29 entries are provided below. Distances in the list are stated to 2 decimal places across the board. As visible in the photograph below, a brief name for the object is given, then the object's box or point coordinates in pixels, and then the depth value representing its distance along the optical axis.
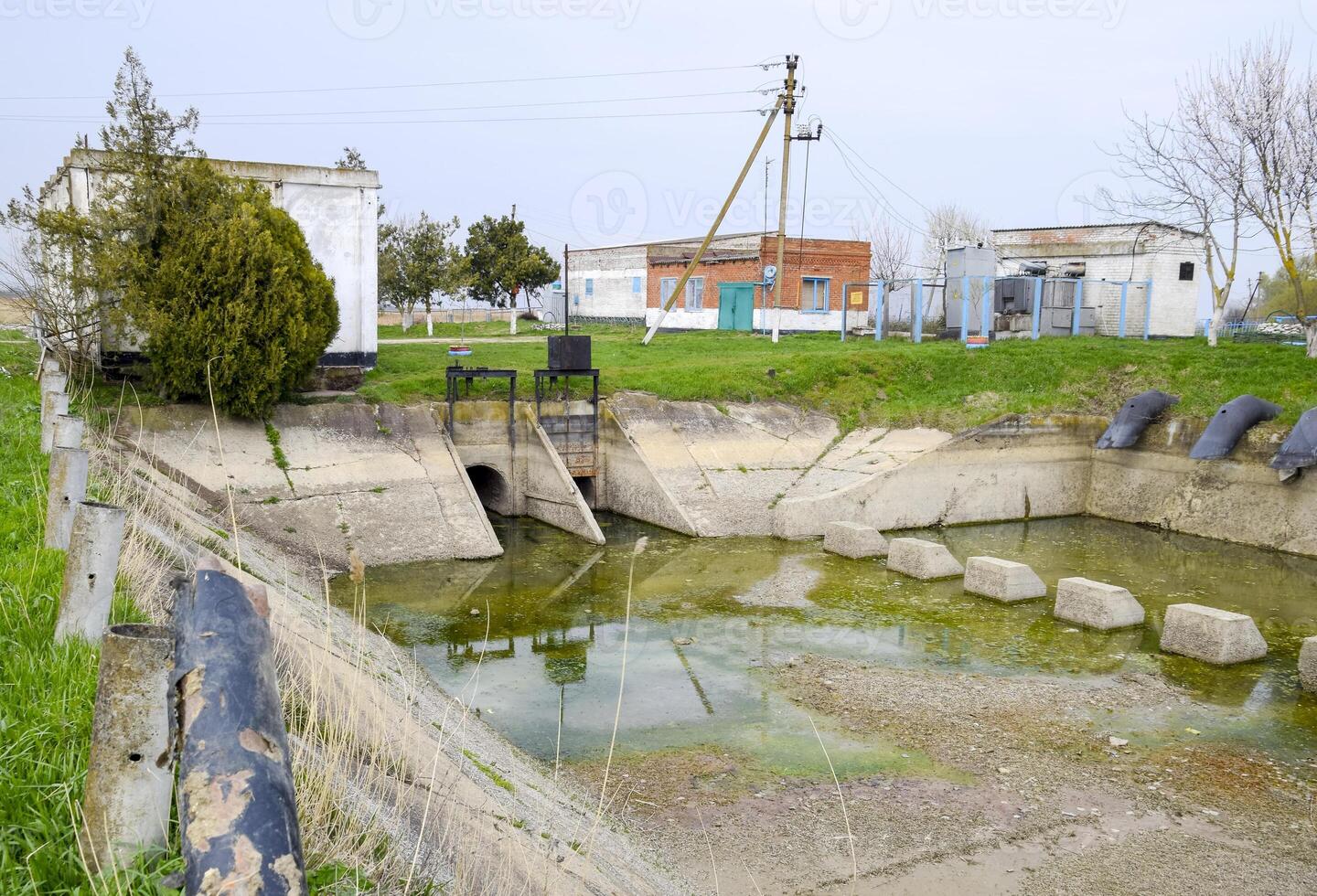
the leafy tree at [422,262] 34.75
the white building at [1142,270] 31.09
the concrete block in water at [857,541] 16.05
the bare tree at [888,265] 58.19
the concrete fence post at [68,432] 8.50
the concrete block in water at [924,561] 14.88
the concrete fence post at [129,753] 2.64
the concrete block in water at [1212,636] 11.36
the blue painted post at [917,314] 28.42
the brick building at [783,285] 36.72
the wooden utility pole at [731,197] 26.45
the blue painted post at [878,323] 29.26
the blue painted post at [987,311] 27.70
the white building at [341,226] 18.34
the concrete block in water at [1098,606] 12.62
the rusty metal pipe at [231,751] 1.92
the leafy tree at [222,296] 14.77
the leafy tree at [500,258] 37.47
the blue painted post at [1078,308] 29.53
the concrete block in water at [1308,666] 10.50
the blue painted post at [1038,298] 27.47
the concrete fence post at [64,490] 6.12
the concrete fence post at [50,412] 9.91
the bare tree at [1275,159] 22.53
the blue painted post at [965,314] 27.06
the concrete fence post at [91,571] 4.30
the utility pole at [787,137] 27.73
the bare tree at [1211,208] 24.23
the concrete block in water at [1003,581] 13.79
